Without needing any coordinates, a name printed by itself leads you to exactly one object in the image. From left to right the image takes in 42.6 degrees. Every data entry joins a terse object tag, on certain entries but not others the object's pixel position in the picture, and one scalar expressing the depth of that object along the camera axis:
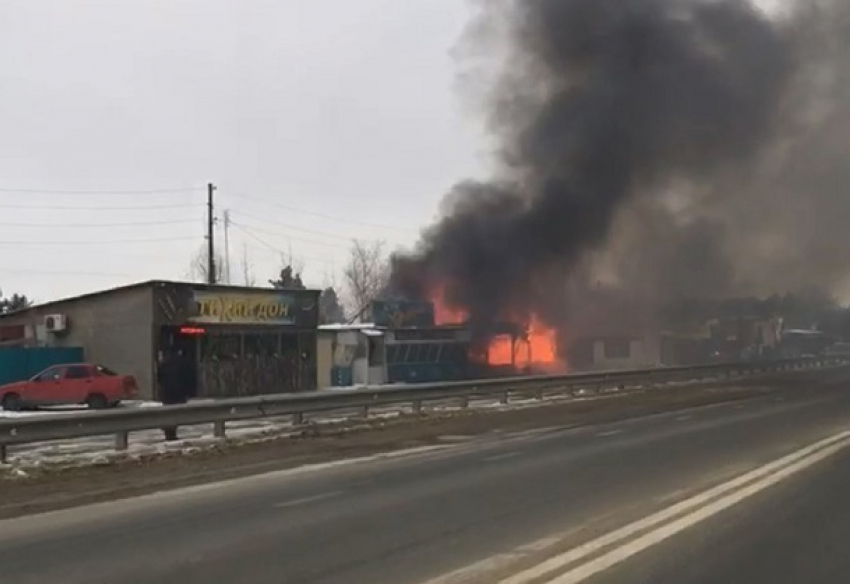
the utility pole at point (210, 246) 46.69
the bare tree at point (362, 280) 88.94
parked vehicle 28.77
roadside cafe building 33.91
